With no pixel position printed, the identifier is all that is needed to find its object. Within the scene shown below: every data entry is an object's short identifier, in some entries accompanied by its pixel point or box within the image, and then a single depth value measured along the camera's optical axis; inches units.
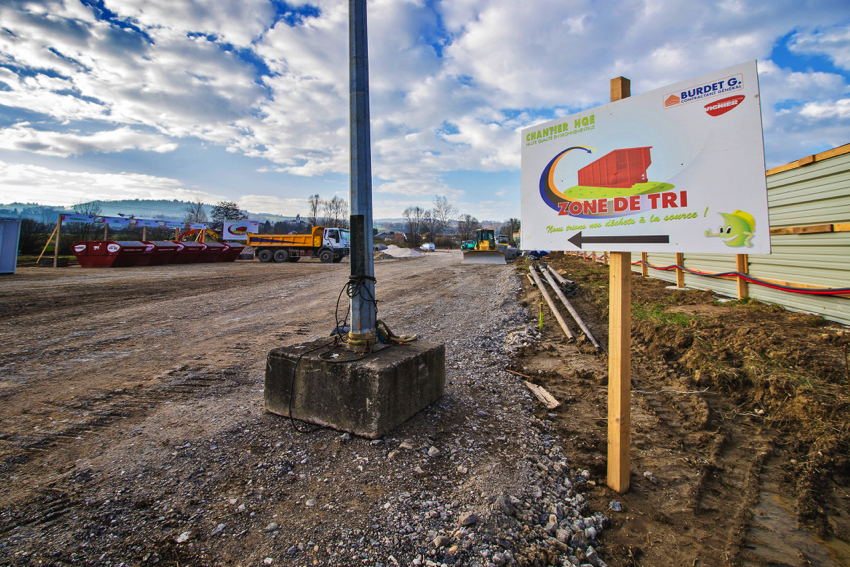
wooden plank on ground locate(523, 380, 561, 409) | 166.1
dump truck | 978.7
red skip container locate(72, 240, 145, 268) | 687.1
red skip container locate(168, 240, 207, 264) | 809.5
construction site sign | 83.9
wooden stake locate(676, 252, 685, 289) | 391.9
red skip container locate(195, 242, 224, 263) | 878.6
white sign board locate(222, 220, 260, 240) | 1236.5
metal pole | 138.0
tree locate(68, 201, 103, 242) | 1038.8
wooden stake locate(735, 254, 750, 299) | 290.4
